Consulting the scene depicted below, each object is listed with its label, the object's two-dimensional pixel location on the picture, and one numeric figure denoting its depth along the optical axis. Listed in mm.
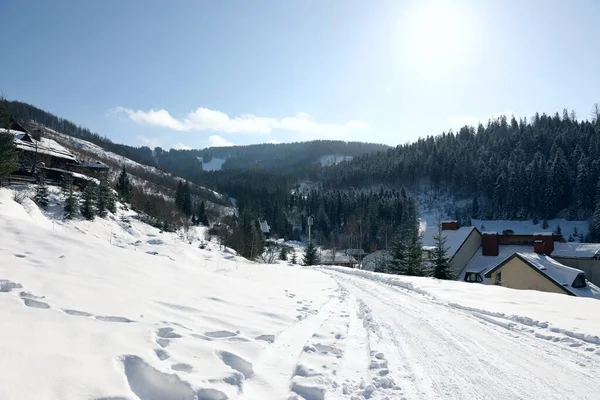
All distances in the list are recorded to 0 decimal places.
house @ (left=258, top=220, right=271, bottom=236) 84562
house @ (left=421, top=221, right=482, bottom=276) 41688
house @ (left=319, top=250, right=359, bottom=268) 51594
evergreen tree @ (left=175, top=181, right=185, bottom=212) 77688
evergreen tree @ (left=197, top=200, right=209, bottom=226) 78919
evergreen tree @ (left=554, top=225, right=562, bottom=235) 74862
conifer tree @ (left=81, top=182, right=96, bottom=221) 29625
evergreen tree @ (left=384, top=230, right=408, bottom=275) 29975
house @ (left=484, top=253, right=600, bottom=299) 26309
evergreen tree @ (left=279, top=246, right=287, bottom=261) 55750
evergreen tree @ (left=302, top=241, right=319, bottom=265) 44031
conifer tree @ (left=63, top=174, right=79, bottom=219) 27955
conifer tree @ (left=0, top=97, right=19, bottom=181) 20156
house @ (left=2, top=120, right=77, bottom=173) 33062
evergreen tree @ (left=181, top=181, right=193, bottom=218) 77700
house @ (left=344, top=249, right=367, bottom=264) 50497
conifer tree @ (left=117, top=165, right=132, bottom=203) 48319
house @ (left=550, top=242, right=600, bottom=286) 36238
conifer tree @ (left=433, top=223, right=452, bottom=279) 26375
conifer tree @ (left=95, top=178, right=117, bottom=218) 31969
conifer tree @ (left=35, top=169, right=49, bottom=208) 28703
